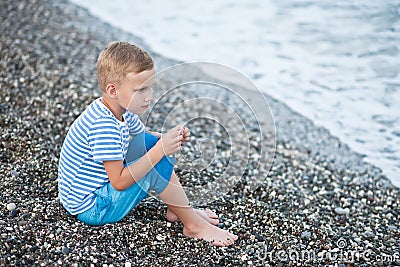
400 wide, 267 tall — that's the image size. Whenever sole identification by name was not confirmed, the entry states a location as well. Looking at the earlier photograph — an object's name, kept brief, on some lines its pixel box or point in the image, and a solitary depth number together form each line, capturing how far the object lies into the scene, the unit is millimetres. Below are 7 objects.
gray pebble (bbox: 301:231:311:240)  3311
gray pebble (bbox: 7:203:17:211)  3088
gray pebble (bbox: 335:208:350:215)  3745
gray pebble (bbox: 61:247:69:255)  2777
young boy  2869
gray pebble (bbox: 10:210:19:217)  3027
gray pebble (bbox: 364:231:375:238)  3449
